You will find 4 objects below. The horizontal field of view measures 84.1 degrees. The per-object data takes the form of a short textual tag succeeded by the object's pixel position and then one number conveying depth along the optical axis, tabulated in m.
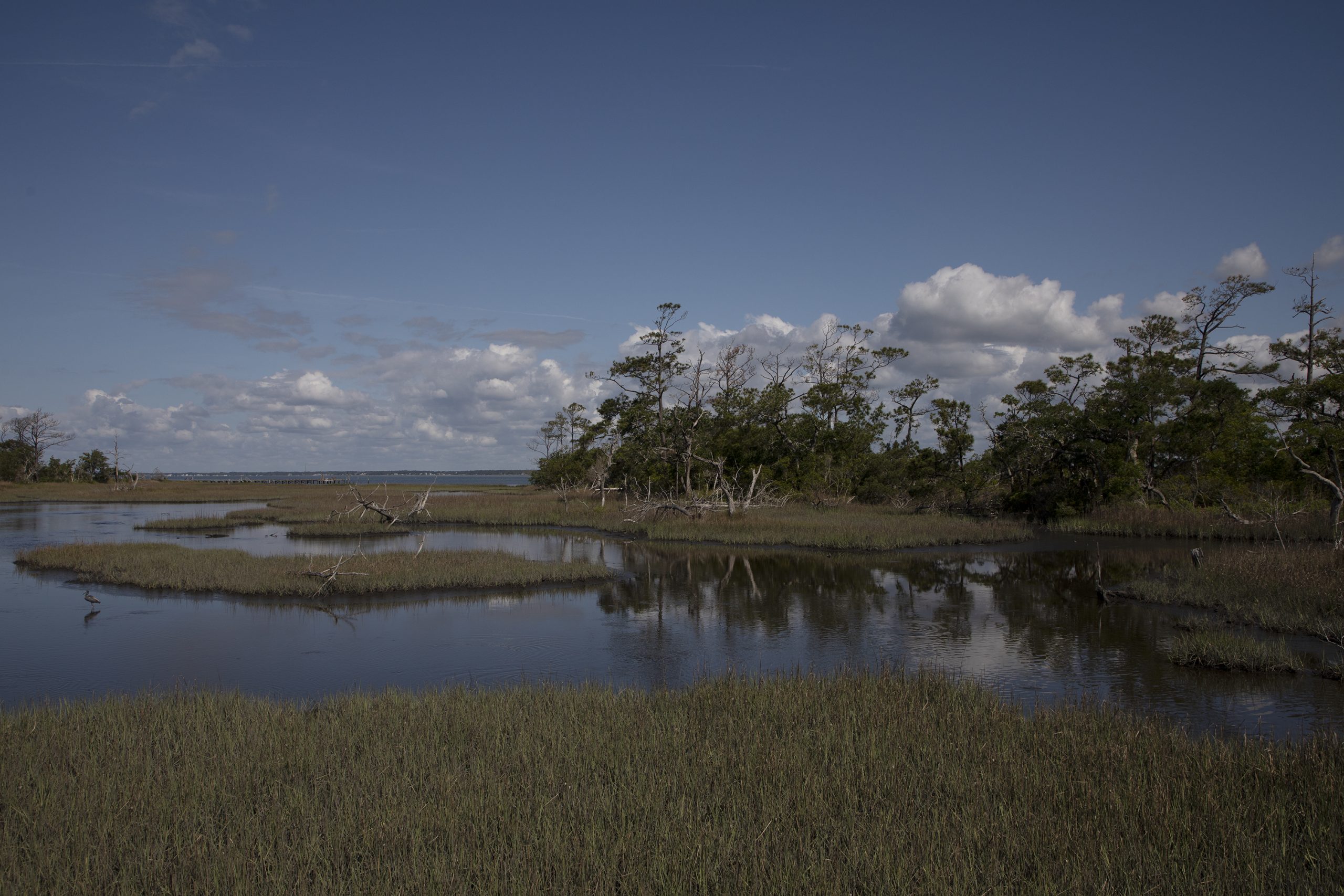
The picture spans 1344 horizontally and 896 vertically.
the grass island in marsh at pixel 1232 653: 11.27
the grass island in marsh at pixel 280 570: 18.80
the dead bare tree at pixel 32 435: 78.88
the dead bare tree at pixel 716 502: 33.97
